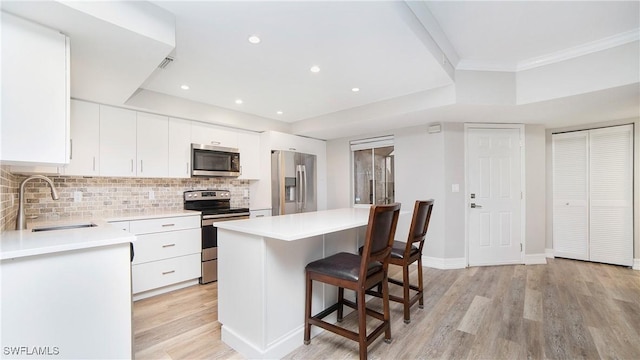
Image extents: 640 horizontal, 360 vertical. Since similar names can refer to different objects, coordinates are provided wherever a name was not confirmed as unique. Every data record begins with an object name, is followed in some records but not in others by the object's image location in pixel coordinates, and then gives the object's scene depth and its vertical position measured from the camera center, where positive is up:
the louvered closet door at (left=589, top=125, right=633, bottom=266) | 3.76 -0.23
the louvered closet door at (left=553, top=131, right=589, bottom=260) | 4.07 -0.25
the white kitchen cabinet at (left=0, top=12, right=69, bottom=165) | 1.33 +0.46
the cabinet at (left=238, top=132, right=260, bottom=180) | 4.07 +0.41
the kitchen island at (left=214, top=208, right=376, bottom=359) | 1.77 -0.69
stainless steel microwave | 3.52 +0.29
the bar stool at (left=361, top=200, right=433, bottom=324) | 2.29 -0.60
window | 4.48 +0.17
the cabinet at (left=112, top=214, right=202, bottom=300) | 2.78 -0.78
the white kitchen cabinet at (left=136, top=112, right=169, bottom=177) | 3.10 +0.44
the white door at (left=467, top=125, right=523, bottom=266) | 3.95 -0.20
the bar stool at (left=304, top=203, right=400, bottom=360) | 1.70 -0.61
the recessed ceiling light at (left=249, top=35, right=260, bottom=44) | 1.98 +1.05
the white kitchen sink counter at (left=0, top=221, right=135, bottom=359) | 1.13 -0.51
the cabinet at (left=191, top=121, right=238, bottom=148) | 3.56 +0.64
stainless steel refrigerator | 4.18 -0.02
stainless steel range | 3.28 -0.40
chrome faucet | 1.80 -0.19
